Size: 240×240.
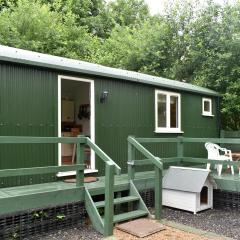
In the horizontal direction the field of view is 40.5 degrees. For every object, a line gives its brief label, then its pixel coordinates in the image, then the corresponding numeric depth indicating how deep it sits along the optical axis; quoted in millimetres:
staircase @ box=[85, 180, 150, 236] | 4843
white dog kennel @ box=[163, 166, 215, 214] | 6105
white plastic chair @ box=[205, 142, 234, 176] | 7614
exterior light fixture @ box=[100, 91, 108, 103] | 6590
